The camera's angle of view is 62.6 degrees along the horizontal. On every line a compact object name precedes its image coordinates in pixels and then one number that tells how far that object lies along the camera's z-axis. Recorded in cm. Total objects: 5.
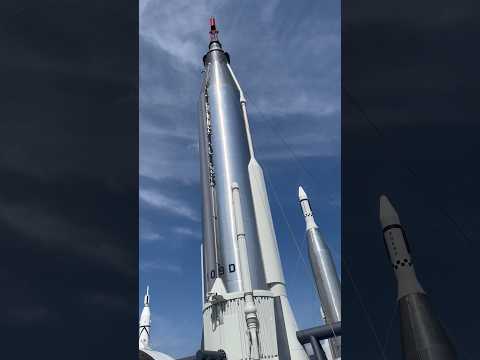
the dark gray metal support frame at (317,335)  1587
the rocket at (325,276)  2319
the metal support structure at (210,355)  1289
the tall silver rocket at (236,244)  1332
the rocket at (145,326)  2831
